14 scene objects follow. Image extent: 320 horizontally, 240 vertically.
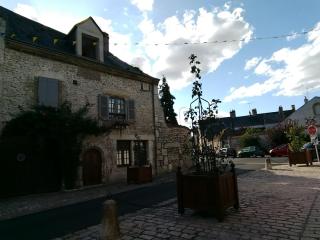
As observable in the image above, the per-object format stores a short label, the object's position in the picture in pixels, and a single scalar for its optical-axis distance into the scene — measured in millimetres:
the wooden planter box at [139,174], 12498
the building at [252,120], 42438
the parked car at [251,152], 30875
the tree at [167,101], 34469
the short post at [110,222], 4332
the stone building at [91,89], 11055
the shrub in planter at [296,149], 15531
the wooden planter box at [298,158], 15422
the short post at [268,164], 15023
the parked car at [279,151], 27436
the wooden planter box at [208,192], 5410
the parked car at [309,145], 20581
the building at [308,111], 39188
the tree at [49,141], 10359
